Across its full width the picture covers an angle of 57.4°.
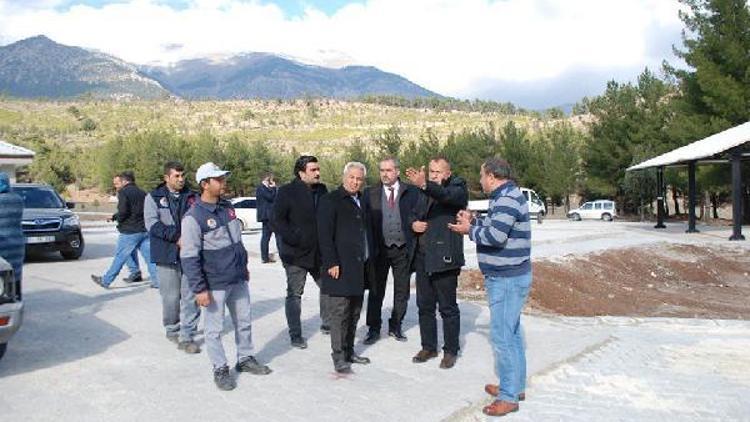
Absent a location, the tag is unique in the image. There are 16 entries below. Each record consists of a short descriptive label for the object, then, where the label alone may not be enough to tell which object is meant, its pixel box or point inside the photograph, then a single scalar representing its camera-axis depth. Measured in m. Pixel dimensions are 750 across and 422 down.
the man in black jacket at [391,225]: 7.10
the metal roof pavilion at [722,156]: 20.11
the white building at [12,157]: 20.48
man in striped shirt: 5.07
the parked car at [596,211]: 41.75
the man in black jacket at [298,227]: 6.78
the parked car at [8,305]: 5.64
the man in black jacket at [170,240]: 7.14
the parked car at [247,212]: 26.56
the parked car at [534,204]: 37.28
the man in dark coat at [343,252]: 6.12
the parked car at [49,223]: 14.26
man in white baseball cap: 5.60
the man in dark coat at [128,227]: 10.77
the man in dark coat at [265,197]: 13.72
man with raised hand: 6.19
